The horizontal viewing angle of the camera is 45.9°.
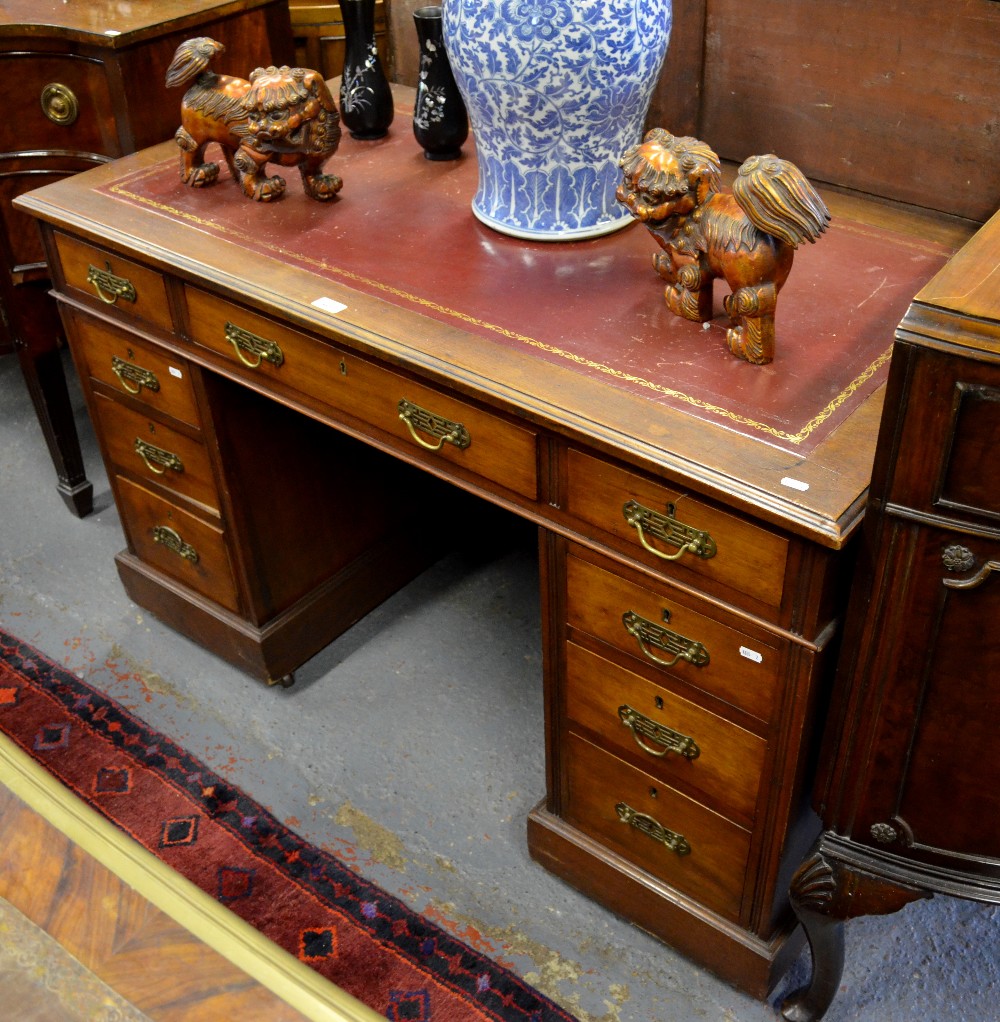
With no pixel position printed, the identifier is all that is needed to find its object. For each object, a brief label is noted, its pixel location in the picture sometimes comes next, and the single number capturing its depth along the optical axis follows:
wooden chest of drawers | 2.07
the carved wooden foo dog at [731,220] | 1.27
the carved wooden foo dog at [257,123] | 1.71
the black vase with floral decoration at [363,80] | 1.91
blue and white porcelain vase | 1.46
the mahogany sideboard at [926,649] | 1.02
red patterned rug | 1.70
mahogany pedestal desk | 1.29
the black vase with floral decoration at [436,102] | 1.80
